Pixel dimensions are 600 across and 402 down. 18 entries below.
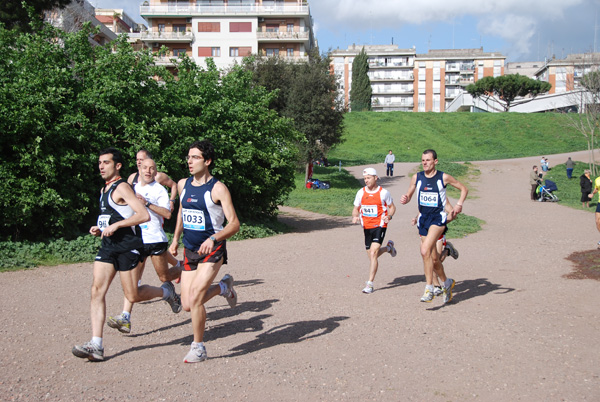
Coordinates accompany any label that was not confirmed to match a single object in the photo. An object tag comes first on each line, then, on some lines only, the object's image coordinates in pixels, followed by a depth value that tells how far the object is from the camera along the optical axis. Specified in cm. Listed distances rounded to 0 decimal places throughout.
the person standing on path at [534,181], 2609
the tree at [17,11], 1924
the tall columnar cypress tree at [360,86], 8150
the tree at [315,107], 3075
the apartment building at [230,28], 6397
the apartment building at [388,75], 10769
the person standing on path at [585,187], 2288
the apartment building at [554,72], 10262
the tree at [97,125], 1102
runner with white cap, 873
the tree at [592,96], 3475
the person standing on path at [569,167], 3469
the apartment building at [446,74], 10862
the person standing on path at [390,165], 3709
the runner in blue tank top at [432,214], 762
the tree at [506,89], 8312
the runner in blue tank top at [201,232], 520
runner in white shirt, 678
